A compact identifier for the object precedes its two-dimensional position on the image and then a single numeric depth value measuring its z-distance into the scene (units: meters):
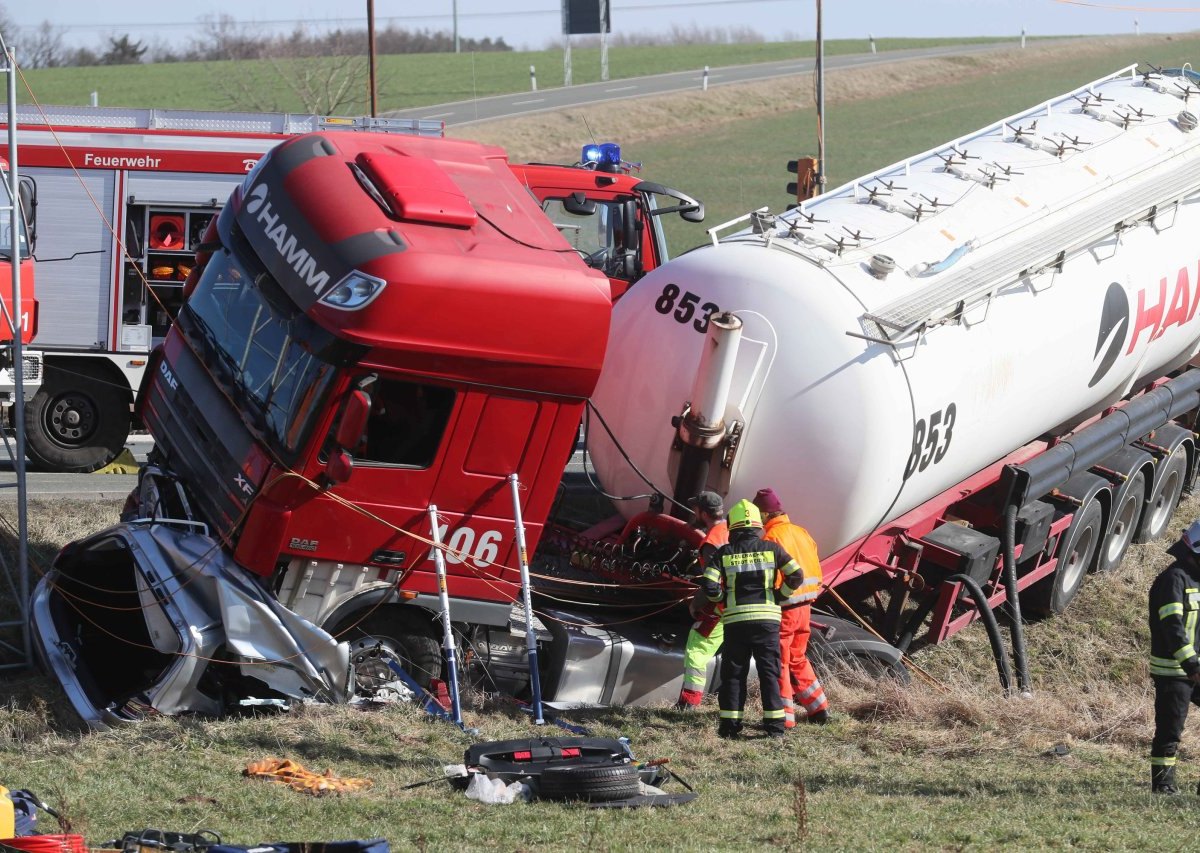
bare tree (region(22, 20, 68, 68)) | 145.87
